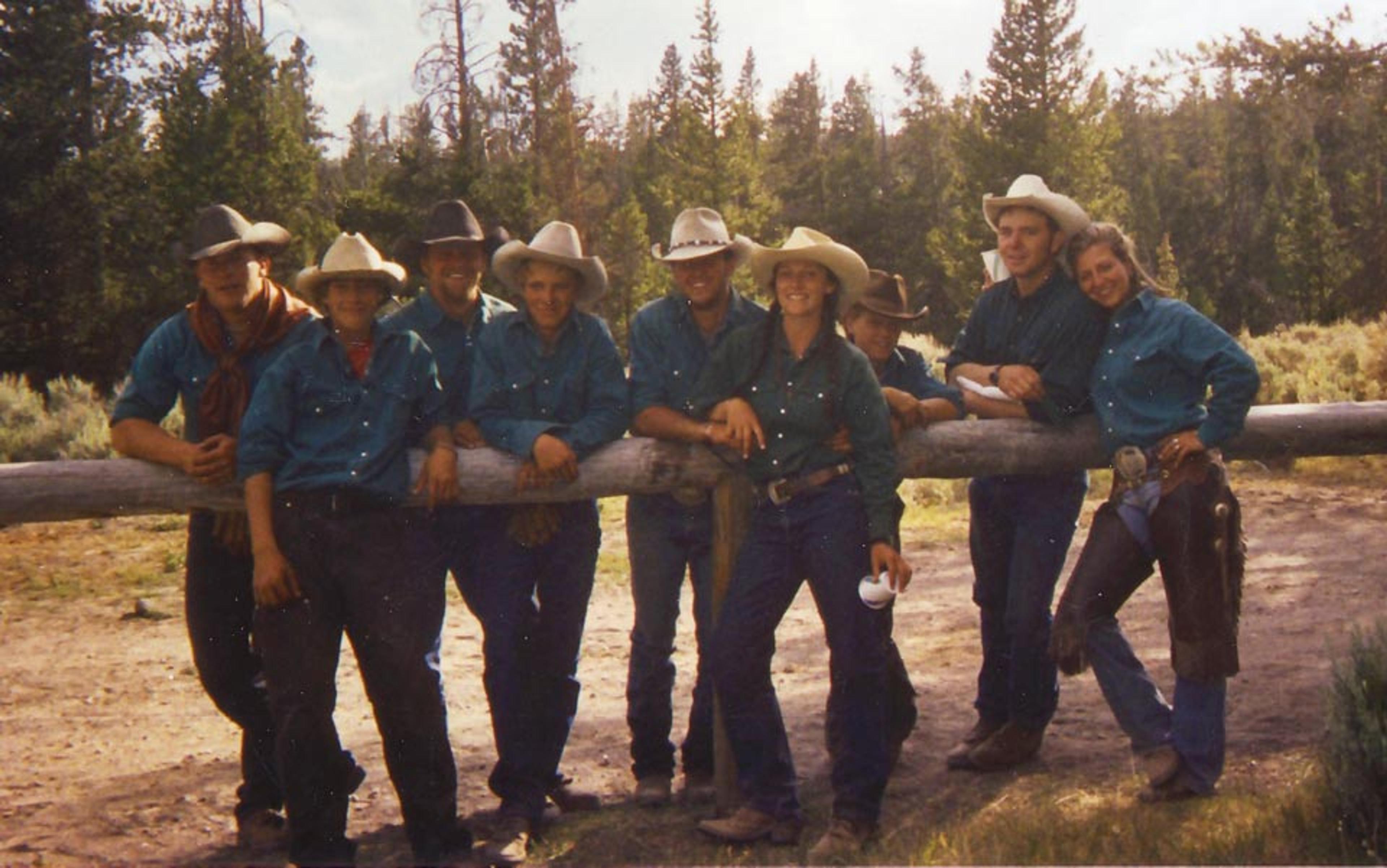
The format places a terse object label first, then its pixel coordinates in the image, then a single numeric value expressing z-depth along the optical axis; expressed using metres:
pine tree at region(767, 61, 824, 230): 53.69
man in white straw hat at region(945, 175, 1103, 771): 5.23
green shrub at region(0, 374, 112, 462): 16.45
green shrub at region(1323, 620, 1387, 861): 4.15
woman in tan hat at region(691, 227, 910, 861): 4.63
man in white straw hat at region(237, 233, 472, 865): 4.33
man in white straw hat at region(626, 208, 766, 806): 5.26
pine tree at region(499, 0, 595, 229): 33.19
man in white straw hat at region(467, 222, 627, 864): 5.05
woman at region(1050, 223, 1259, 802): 4.82
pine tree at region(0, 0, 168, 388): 21.44
